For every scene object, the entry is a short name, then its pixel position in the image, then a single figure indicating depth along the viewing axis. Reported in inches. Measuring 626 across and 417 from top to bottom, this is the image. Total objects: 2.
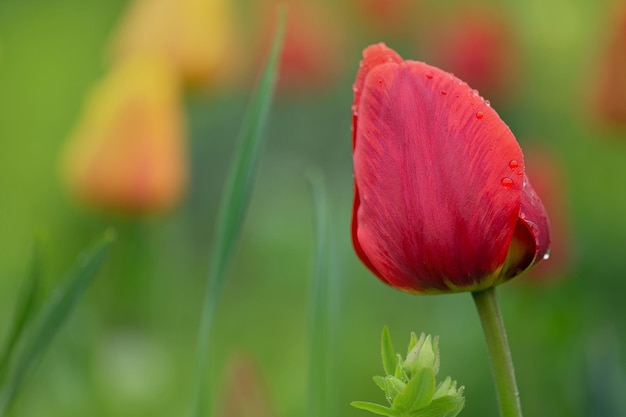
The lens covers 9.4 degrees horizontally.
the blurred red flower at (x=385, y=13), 94.9
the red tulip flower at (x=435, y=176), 33.0
